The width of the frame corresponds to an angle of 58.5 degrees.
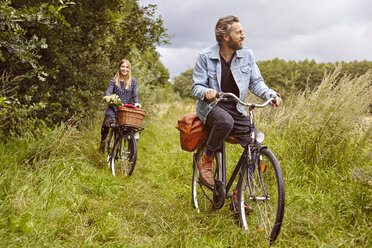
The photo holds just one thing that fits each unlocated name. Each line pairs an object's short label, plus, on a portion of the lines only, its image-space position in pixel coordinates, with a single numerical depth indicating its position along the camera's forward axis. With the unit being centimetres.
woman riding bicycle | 589
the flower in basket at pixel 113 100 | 535
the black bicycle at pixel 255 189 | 275
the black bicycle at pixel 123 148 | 534
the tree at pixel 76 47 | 420
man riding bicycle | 331
